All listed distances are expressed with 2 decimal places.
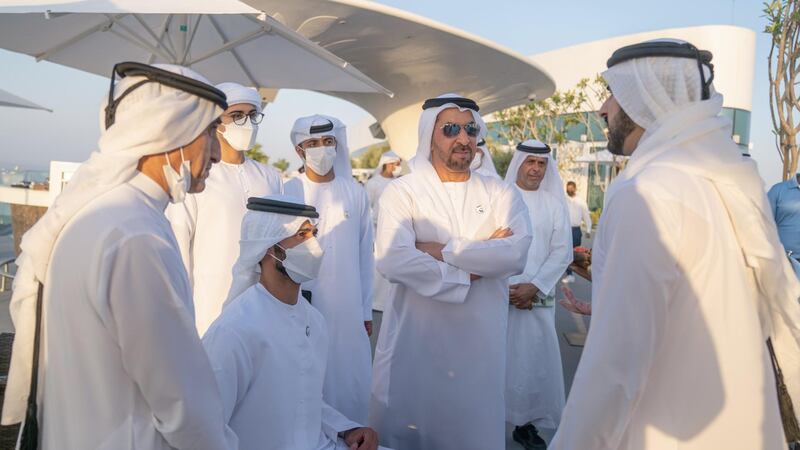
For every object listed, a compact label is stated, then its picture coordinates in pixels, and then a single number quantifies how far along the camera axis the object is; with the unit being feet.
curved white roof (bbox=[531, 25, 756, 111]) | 131.54
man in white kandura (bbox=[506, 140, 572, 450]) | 16.28
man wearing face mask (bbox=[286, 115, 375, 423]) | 14.47
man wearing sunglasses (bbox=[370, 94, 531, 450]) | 11.54
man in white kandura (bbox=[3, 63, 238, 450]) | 5.44
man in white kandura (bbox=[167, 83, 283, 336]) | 12.52
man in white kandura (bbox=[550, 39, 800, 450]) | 6.15
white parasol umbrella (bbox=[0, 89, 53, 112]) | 36.60
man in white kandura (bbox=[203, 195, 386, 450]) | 8.14
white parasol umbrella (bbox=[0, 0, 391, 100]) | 19.79
